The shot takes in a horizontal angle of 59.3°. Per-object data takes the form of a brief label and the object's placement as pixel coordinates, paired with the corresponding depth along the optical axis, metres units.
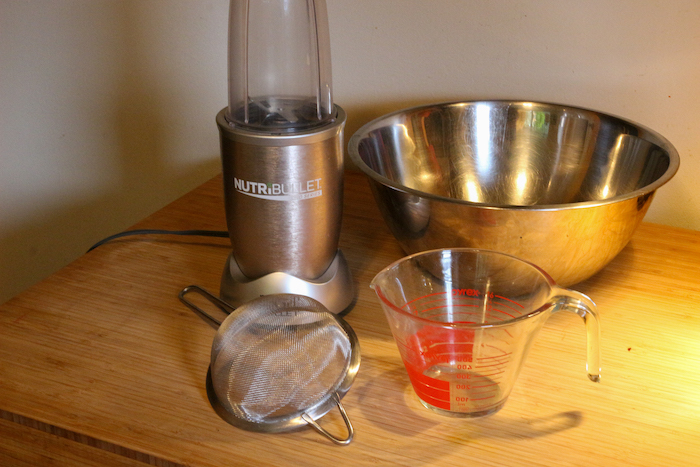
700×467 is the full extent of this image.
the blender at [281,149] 0.56
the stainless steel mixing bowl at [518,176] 0.58
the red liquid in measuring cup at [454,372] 0.51
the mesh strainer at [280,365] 0.50
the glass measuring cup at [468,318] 0.48
